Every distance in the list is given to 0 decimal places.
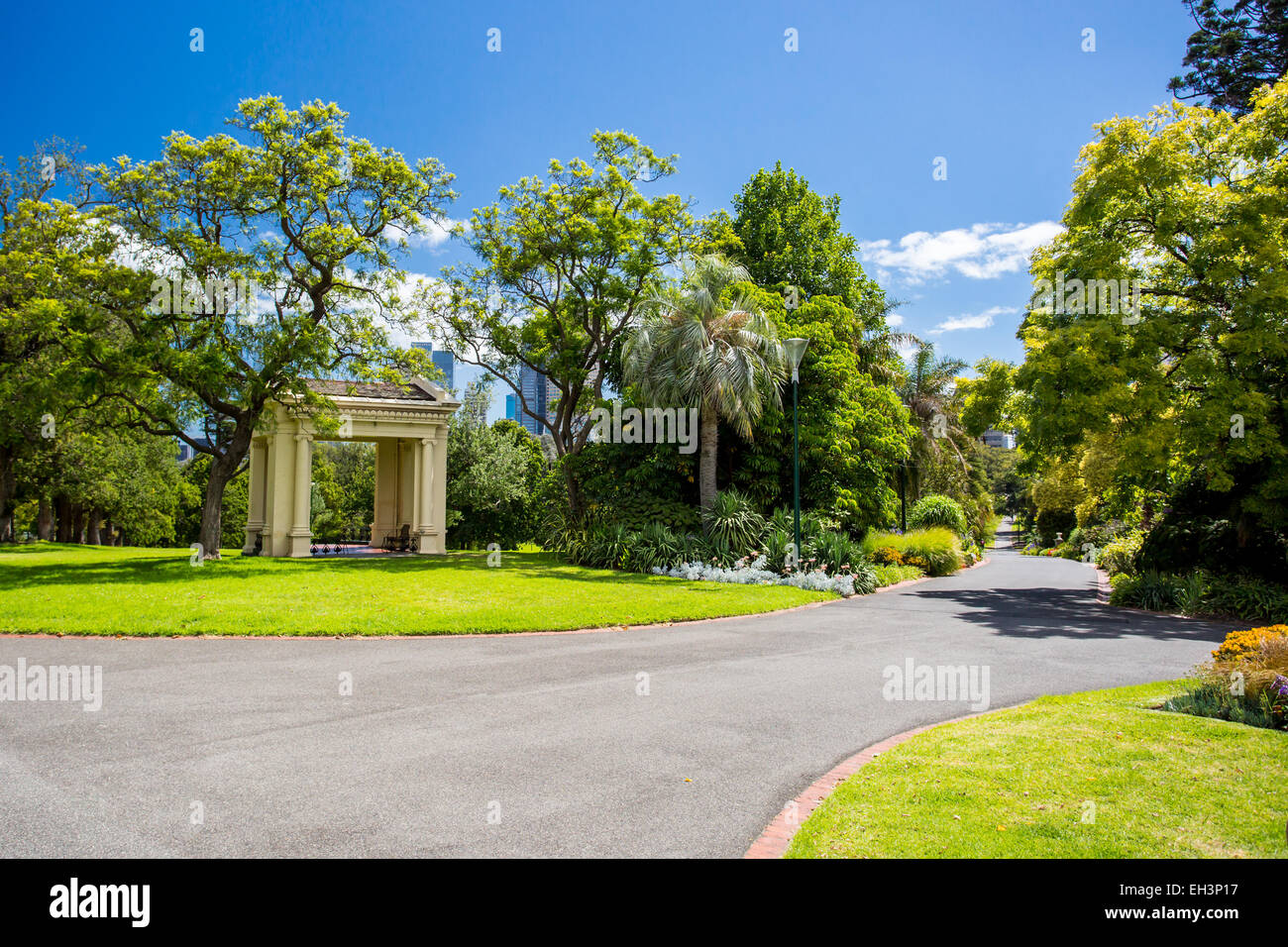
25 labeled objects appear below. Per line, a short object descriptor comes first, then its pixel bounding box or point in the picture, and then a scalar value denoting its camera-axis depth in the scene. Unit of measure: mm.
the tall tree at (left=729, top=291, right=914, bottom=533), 21391
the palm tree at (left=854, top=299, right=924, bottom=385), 29562
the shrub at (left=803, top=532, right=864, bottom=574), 18203
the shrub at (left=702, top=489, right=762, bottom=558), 19719
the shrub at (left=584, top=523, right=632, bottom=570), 20844
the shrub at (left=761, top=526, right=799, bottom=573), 18828
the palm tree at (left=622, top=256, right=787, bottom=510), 19797
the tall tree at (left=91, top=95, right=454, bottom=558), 18750
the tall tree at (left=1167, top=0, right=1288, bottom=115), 23578
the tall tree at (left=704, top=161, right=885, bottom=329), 25281
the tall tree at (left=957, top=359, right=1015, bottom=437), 19688
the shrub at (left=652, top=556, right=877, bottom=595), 16984
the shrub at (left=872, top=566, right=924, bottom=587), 19359
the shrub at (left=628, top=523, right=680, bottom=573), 19797
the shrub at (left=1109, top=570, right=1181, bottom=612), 15320
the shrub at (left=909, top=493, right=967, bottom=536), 30828
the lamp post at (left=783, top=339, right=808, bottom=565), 17500
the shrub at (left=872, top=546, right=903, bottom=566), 22334
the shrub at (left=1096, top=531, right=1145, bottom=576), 20922
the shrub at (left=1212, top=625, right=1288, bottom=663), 7059
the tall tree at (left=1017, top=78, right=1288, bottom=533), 15484
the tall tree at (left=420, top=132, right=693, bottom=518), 24688
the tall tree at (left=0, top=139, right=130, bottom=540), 18188
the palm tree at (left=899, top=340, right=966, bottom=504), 35188
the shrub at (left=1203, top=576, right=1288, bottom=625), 13867
